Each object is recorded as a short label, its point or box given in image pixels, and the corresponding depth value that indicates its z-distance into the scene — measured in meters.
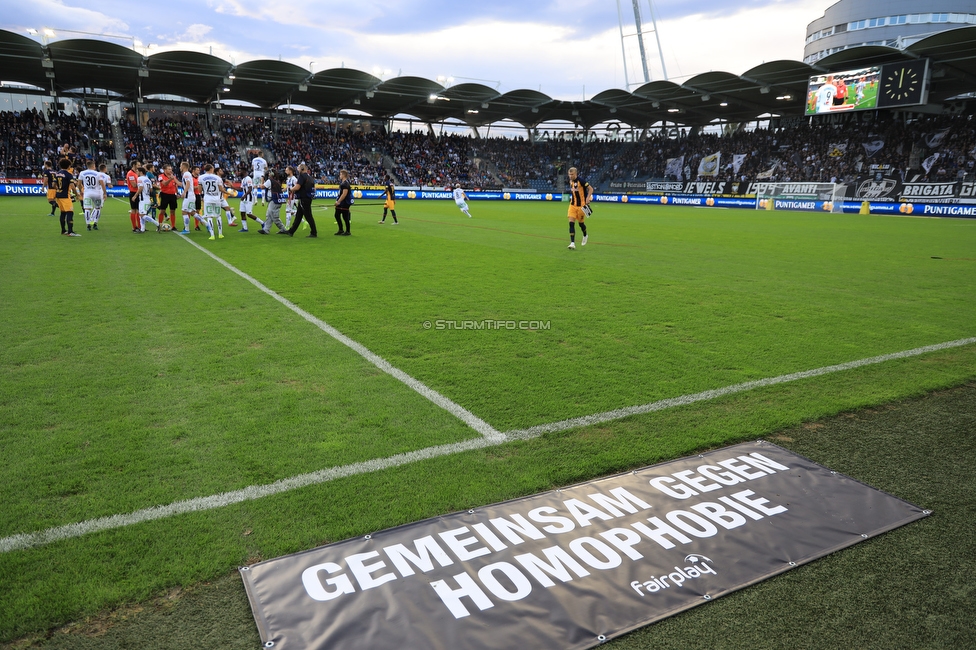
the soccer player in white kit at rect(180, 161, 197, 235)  15.44
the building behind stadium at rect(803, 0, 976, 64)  70.25
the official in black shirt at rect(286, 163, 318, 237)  15.25
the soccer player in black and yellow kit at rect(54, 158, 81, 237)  14.85
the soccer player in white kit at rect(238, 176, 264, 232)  17.25
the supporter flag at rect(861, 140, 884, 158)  45.22
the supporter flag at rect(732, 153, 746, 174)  54.43
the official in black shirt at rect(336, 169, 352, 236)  16.36
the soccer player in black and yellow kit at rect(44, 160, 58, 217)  21.22
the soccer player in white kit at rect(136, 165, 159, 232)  16.25
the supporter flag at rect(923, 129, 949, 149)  42.59
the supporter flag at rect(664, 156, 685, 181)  59.16
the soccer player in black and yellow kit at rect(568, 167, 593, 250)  13.61
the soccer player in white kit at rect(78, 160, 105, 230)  16.27
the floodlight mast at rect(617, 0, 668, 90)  92.38
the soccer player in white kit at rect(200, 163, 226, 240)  15.52
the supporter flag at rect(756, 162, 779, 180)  50.38
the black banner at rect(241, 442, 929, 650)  2.37
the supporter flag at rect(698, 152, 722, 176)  55.94
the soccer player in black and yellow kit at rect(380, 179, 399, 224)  22.48
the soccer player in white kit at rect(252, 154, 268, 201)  19.67
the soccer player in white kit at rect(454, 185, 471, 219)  26.89
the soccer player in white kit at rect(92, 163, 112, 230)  16.84
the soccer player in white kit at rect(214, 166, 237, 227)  16.44
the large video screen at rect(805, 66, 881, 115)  39.91
